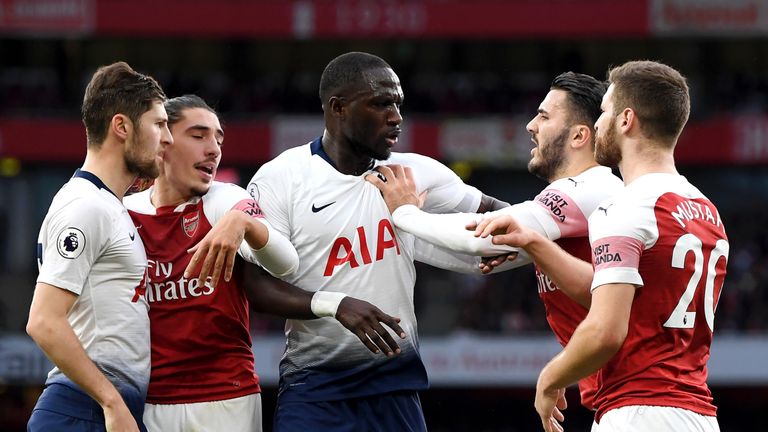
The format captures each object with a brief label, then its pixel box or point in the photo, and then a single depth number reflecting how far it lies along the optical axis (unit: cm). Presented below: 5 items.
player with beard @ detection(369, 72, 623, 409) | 1011
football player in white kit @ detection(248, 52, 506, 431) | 1082
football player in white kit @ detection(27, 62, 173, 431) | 924
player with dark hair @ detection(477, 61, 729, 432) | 866
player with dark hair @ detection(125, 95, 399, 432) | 1055
